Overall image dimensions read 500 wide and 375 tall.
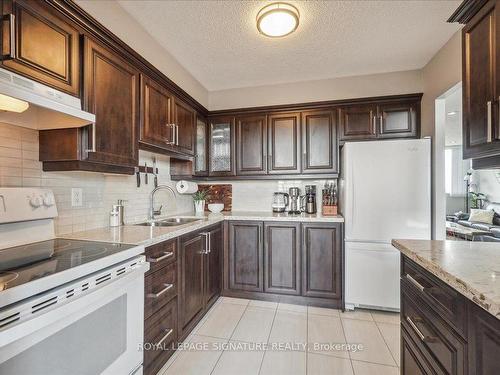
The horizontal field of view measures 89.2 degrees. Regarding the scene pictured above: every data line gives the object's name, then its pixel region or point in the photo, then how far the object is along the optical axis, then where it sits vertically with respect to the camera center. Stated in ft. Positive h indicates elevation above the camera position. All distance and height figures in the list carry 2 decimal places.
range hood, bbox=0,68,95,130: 3.19 +1.22
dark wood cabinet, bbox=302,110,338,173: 9.37 +1.68
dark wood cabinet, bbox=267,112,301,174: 9.69 +1.70
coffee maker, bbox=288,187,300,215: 10.34 -0.49
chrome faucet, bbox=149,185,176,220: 8.02 -0.54
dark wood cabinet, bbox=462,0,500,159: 3.55 +1.58
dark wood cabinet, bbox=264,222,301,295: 8.73 -2.47
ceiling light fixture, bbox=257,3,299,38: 5.78 +3.94
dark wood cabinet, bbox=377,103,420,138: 8.95 +2.40
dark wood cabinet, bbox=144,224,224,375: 5.16 -2.56
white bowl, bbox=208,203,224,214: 10.51 -0.84
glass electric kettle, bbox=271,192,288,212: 10.25 -0.62
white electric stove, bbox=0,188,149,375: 2.65 -1.37
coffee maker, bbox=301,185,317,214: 10.00 -0.54
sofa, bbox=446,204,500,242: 12.80 -2.53
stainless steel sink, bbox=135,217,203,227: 7.63 -1.13
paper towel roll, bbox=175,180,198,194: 9.34 +0.00
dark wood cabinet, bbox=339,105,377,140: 9.12 +2.37
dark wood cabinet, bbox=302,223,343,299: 8.41 -2.46
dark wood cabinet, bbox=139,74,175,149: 6.42 +1.97
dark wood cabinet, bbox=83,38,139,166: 4.90 +1.78
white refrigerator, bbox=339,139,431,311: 7.73 -0.72
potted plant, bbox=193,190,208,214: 10.34 -0.62
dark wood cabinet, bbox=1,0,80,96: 3.57 +2.24
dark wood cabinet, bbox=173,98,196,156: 8.00 +2.04
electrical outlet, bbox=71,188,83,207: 5.59 -0.23
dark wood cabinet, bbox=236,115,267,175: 9.99 +1.68
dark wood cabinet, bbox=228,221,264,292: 9.01 -2.48
